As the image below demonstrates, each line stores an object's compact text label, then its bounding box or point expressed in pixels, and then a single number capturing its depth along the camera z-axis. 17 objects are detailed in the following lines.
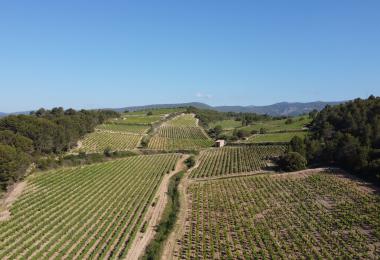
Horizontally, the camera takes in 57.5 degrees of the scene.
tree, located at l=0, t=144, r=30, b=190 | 59.03
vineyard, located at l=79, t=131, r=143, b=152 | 104.62
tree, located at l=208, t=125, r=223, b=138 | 141.86
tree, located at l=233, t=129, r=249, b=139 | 124.47
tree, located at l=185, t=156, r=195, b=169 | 84.86
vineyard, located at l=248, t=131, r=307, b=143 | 105.99
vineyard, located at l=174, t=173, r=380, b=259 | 36.59
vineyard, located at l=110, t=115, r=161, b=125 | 159.76
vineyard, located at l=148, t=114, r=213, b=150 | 115.56
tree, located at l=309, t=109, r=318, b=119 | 150.90
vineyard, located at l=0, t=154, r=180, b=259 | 37.34
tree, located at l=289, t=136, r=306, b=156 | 79.50
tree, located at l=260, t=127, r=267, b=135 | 128.48
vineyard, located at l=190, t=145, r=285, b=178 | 75.94
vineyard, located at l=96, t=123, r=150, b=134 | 137.93
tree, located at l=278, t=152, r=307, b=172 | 72.25
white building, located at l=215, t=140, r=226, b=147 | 113.62
